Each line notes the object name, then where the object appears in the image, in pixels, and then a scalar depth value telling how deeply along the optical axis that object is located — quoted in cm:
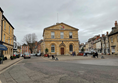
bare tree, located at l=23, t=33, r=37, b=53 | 4611
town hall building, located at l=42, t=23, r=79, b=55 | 2934
